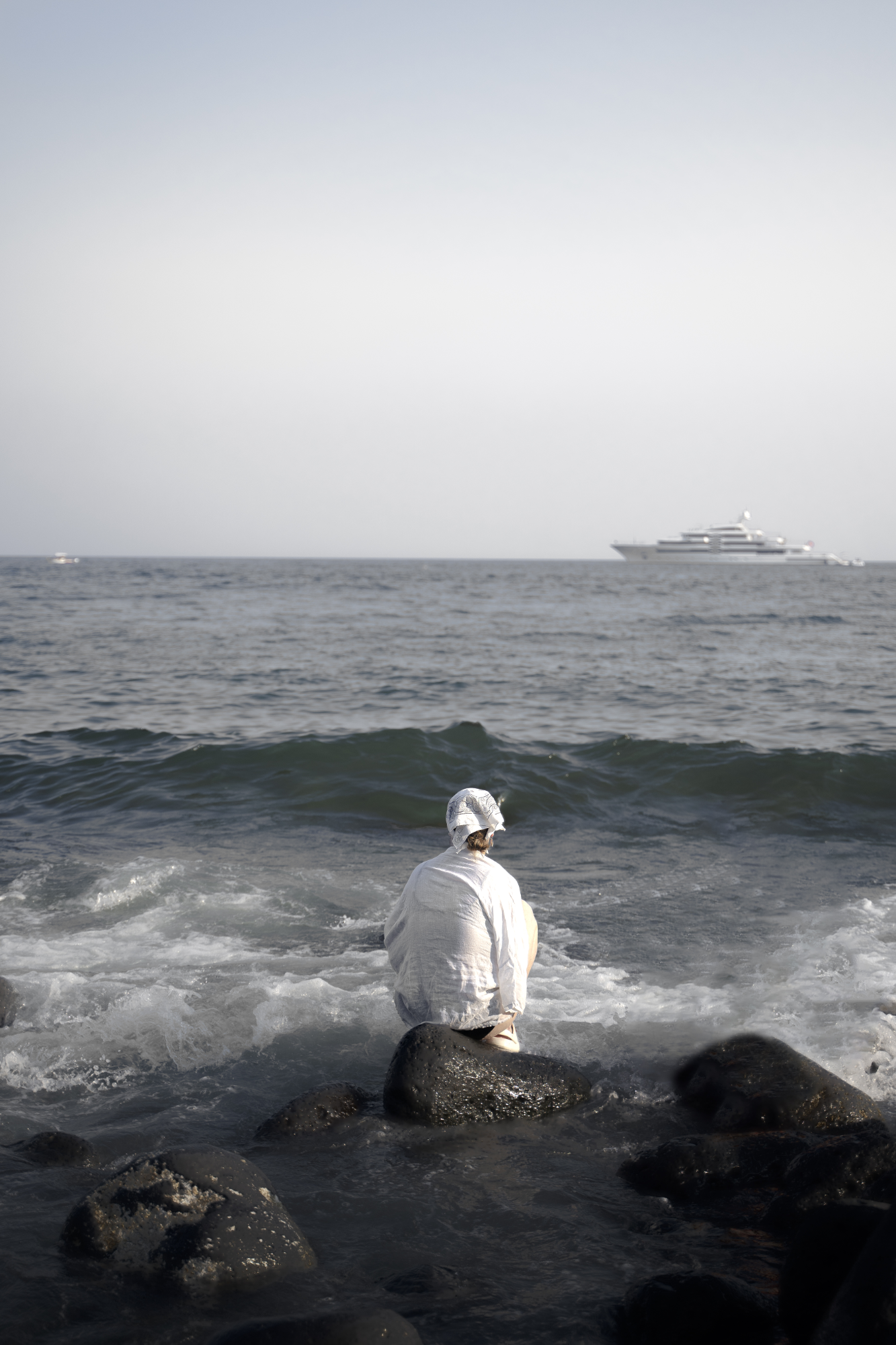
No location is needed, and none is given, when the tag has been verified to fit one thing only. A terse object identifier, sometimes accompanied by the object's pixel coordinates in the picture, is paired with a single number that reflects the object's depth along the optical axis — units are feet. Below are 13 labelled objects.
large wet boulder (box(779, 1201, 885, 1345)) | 10.00
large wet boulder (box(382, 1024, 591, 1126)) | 14.88
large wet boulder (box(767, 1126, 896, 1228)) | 12.25
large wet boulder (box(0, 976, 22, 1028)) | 19.29
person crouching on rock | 15.05
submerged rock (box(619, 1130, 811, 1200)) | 13.35
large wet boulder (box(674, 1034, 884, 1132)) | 14.89
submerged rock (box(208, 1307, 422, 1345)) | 9.39
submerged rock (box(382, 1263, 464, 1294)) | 11.26
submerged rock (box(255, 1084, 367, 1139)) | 14.90
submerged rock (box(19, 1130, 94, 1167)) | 13.94
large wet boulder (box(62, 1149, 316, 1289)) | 11.27
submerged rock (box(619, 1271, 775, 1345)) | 10.08
